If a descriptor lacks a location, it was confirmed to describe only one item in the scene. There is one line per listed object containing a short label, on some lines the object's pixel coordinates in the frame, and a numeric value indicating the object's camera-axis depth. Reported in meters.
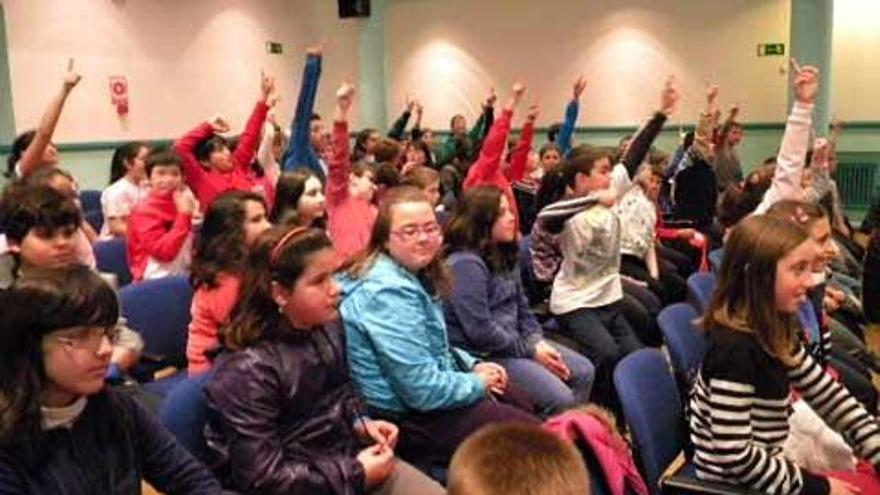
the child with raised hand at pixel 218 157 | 5.01
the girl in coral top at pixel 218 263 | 2.91
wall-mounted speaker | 10.75
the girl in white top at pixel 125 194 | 4.83
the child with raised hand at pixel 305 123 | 5.08
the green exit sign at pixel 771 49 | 10.10
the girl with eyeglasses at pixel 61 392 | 1.58
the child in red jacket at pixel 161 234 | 3.78
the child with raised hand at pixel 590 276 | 3.98
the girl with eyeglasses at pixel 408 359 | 2.55
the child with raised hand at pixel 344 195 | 4.47
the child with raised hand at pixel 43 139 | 4.34
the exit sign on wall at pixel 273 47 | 10.15
